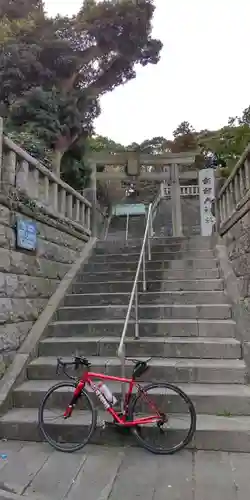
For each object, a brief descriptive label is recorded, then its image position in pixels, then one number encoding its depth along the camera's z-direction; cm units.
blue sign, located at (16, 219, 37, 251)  462
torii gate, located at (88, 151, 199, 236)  1011
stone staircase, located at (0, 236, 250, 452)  355
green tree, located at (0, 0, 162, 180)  1172
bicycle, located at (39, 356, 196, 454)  324
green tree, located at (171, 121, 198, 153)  2119
